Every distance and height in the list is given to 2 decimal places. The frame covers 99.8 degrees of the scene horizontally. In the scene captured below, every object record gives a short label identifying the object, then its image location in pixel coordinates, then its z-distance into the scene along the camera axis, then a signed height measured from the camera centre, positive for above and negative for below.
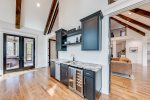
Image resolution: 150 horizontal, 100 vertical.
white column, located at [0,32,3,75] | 3.54 -0.27
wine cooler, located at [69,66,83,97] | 1.84 -0.94
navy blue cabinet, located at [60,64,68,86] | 2.34 -0.93
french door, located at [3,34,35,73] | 3.75 -0.17
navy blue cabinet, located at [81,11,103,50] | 1.93 +0.59
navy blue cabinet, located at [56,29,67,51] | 3.16 +0.55
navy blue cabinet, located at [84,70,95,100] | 1.58 -0.91
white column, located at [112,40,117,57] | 7.07 +0.06
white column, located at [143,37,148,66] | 5.46 -0.31
